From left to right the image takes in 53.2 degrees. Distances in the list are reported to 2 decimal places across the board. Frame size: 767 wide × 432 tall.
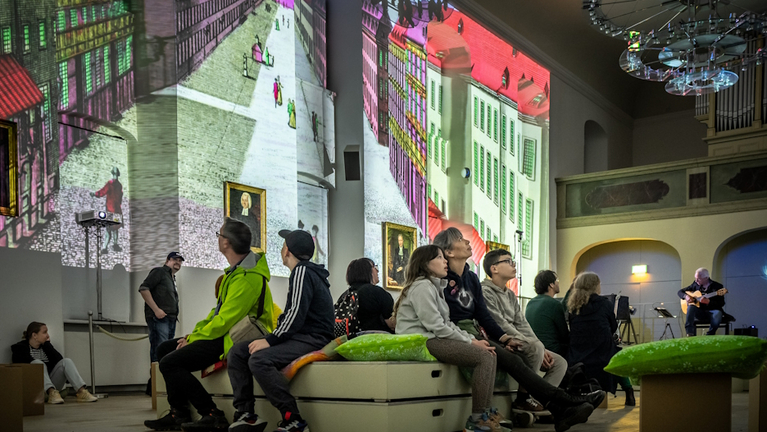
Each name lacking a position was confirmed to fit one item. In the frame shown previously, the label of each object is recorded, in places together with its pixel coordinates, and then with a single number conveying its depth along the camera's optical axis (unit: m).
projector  8.75
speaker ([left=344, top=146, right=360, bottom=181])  12.13
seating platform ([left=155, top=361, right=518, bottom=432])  4.07
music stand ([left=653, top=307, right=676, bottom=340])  13.61
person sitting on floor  7.56
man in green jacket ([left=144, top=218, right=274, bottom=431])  4.55
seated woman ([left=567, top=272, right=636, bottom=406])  6.49
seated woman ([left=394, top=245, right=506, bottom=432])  4.36
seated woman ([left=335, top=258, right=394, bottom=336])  5.41
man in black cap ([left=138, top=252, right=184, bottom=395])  8.23
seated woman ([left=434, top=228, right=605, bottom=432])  4.71
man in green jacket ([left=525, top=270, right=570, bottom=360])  6.50
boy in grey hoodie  5.30
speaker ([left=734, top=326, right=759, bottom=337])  9.67
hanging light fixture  11.40
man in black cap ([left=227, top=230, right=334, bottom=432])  4.17
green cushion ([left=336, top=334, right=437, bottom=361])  4.26
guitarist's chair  11.69
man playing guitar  11.67
